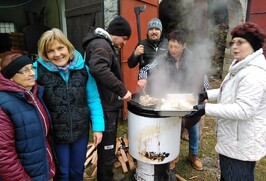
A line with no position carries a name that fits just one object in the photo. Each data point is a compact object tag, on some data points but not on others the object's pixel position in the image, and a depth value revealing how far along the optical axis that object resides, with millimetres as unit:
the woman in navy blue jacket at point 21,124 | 1554
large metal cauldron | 2430
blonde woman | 1990
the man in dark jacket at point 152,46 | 3383
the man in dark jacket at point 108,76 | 2281
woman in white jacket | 1859
